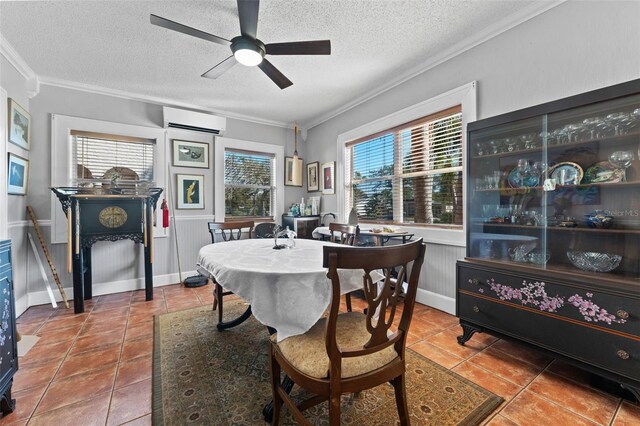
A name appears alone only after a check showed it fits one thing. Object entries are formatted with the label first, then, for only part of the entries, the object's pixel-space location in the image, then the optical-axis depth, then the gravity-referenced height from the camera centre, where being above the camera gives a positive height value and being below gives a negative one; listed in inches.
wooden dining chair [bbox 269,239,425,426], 40.1 -24.0
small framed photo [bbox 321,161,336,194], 173.2 +23.5
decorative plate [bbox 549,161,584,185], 72.6 +11.2
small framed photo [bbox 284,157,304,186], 189.6 +28.7
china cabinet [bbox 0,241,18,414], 56.9 -26.8
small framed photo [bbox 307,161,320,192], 188.2 +25.9
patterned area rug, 55.7 -42.3
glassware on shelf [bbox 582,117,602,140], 68.0 +22.4
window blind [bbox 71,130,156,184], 135.8 +29.5
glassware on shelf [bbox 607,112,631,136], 63.2 +22.0
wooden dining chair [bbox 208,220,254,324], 113.3 -5.9
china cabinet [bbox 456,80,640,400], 60.6 -5.2
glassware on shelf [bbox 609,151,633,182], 65.6 +13.3
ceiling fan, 69.4 +49.5
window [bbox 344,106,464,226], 111.7 +20.0
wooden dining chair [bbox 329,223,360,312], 95.0 -7.6
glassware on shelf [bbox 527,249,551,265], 77.3 -12.8
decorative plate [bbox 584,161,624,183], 66.9 +10.2
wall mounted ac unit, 147.9 +52.8
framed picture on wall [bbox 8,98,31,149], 104.3 +36.2
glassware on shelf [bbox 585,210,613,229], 67.4 -1.7
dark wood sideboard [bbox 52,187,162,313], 113.6 -4.4
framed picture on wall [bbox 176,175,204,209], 157.3 +12.7
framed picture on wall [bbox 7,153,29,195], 105.1 +15.6
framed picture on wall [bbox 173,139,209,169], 155.8 +35.1
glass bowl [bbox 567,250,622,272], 66.5 -12.3
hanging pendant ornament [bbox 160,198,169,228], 148.1 -0.7
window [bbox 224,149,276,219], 175.6 +19.6
